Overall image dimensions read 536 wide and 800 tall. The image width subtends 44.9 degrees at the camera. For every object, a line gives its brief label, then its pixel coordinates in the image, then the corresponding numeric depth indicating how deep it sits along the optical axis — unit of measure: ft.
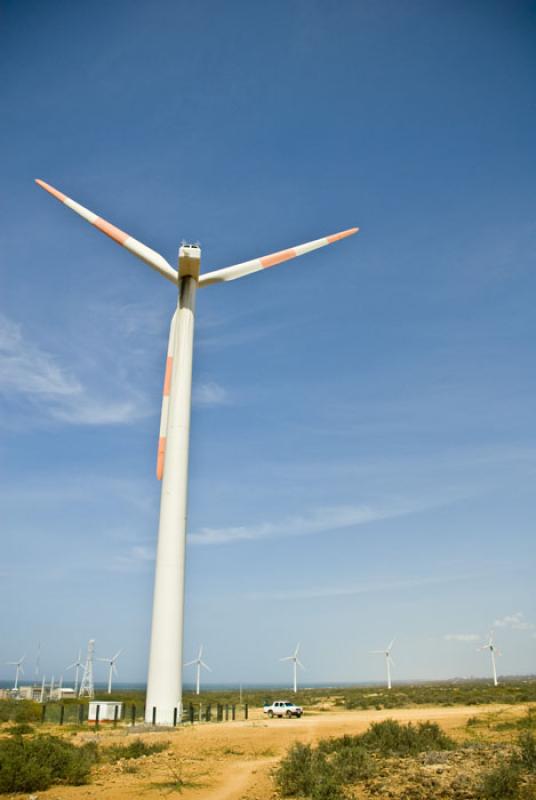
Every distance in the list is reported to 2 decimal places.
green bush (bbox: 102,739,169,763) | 80.55
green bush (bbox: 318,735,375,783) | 61.52
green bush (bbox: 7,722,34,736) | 120.78
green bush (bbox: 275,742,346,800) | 53.01
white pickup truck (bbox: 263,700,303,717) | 176.57
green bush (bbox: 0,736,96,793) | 59.60
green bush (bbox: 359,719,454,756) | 81.00
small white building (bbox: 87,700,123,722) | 140.77
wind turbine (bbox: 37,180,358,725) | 104.53
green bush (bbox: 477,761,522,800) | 50.44
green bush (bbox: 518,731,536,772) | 60.03
